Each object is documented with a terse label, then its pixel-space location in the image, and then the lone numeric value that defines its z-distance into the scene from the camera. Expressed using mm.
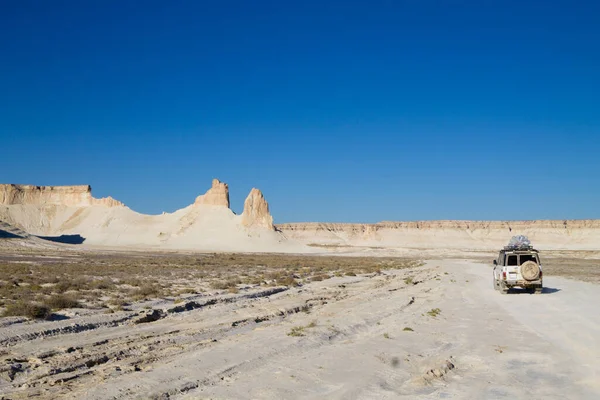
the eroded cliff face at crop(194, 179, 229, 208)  128875
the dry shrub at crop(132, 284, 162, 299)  19281
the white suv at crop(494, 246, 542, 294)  21734
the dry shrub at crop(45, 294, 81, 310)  15430
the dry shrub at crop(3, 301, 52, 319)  13656
